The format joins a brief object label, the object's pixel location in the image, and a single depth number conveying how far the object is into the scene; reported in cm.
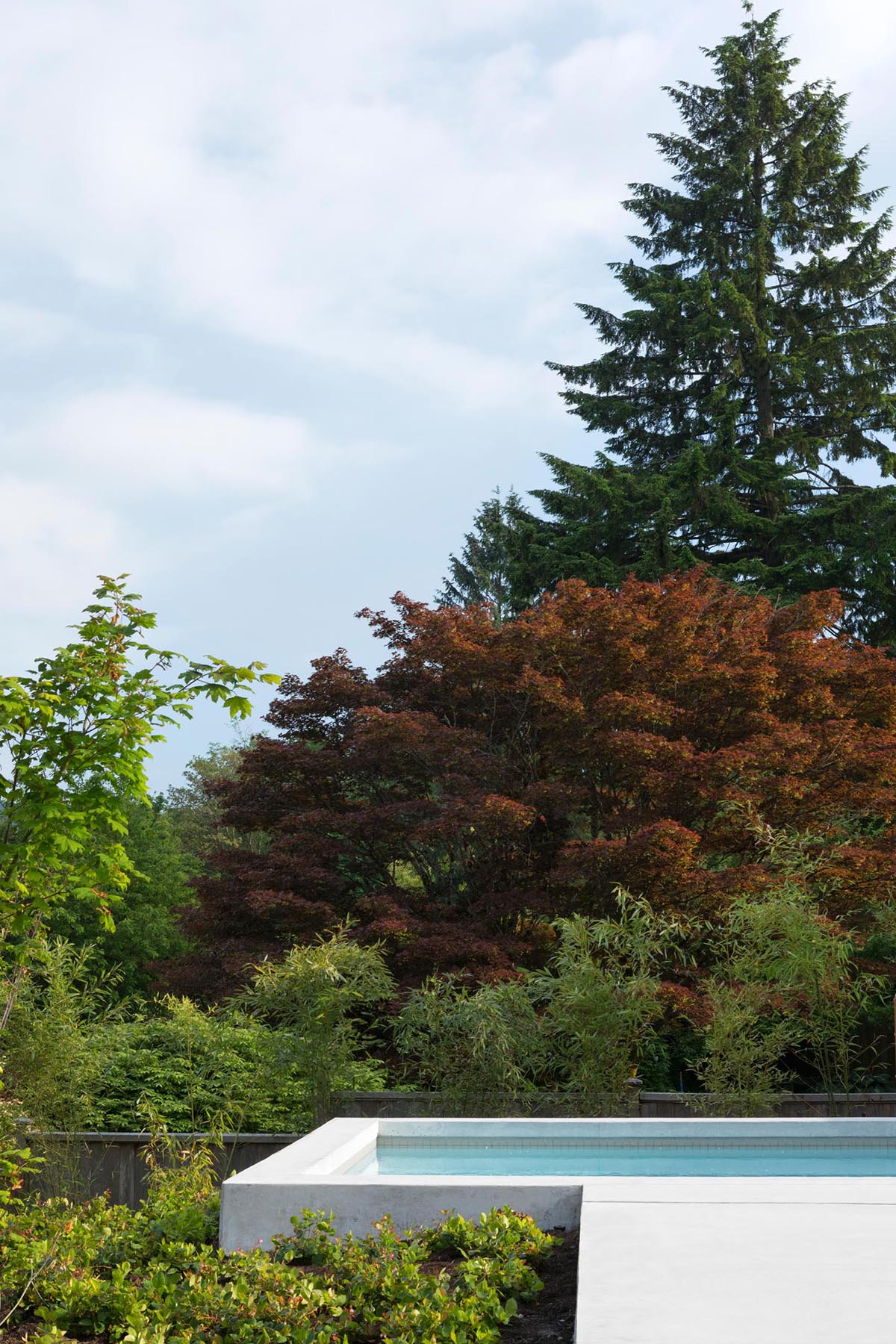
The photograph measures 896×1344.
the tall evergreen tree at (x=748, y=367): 1902
